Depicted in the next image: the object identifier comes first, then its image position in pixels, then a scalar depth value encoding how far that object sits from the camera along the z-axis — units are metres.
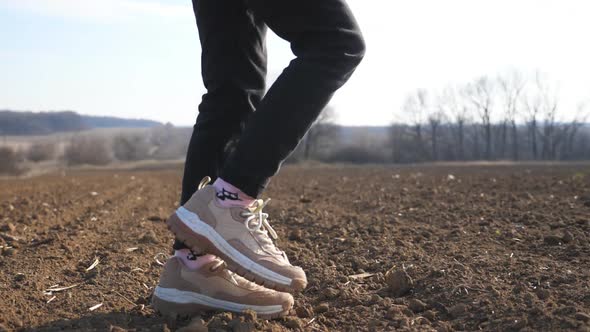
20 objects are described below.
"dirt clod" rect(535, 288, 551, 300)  1.99
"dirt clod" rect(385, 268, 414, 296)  2.27
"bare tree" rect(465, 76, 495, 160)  66.19
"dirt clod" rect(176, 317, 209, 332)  1.70
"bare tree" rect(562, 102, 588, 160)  62.43
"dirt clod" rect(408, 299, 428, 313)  2.05
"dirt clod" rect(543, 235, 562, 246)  3.13
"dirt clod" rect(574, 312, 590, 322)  1.68
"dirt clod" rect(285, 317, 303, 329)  1.87
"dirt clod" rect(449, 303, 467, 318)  1.94
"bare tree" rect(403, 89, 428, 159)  69.06
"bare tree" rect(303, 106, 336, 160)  65.83
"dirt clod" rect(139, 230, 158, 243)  3.67
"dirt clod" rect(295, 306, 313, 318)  2.00
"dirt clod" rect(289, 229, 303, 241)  3.78
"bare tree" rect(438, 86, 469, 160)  67.66
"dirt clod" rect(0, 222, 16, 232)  4.27
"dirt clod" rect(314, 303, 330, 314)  2.05
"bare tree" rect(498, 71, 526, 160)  64.62
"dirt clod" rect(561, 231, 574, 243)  3.11
